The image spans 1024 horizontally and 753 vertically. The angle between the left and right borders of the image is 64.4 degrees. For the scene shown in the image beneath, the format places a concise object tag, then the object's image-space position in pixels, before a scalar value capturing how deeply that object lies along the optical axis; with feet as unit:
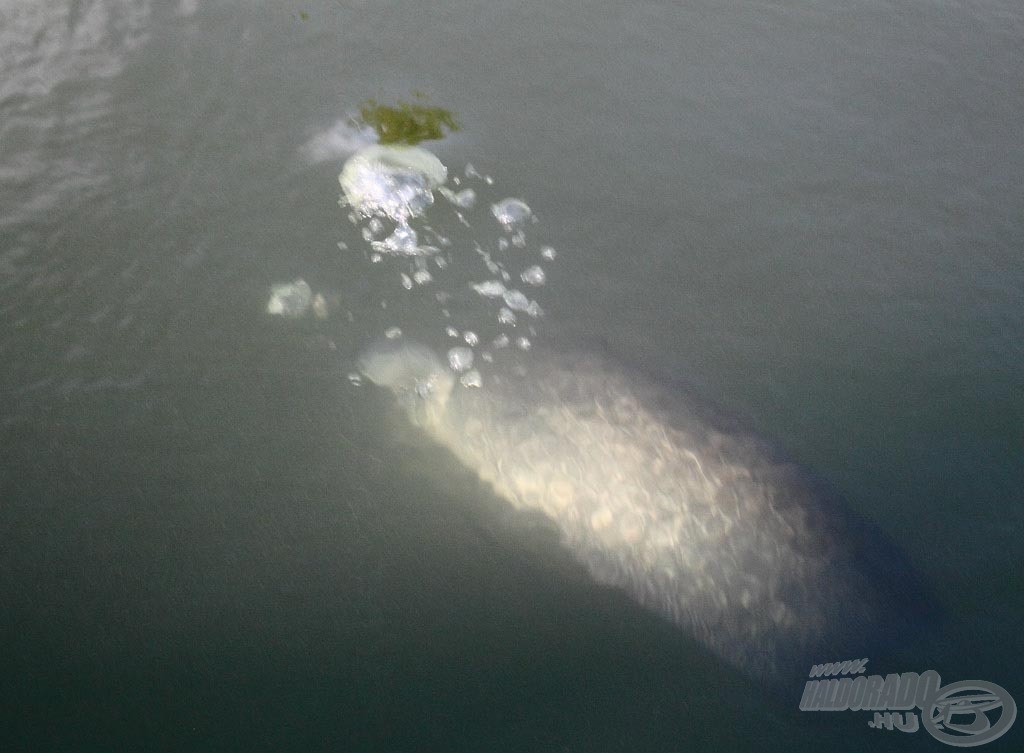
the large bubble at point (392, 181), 12.95
